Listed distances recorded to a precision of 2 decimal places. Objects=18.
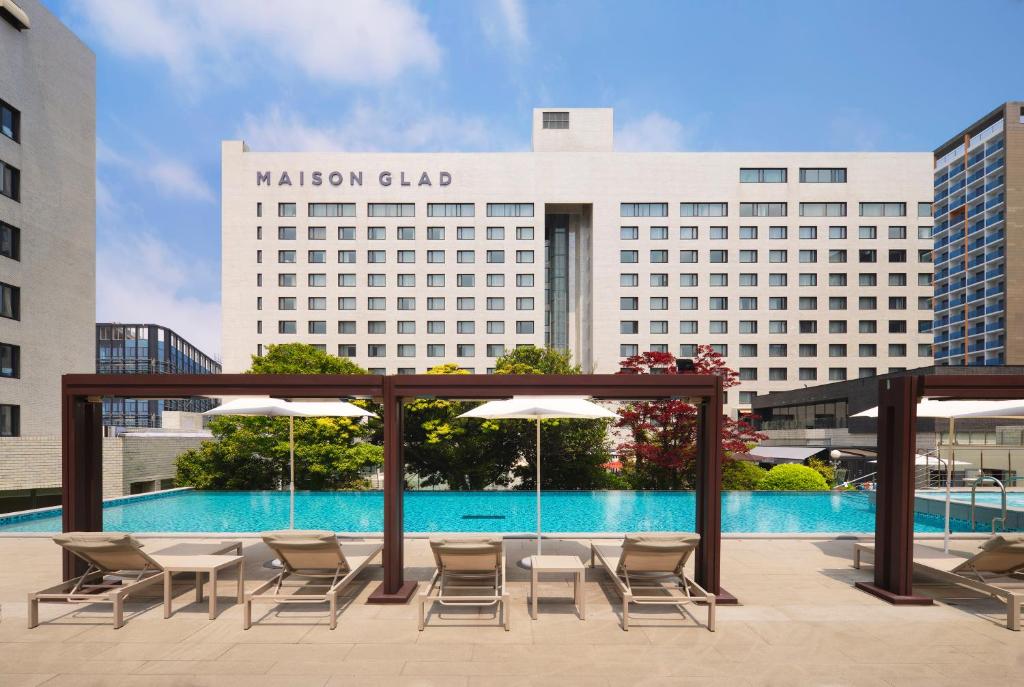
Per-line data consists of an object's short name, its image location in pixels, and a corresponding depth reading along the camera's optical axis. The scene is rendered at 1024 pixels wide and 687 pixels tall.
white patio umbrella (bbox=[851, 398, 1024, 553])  7.94
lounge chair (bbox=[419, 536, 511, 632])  6.30
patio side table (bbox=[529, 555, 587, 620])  6.25
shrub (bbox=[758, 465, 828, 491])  19.64
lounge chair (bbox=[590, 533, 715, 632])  6.48
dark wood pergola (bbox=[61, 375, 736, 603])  6.92
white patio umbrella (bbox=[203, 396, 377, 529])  8.49
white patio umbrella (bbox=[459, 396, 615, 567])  7.32
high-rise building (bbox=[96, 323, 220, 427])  79.25
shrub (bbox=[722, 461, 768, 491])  19.89
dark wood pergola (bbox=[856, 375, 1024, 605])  6.77
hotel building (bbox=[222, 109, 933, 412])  45.62
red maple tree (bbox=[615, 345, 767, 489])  18.71
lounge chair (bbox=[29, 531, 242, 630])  6.06
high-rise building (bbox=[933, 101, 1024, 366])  63.09
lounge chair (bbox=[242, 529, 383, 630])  6.22
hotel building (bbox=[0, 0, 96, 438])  22.75
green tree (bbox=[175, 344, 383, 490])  19.80
